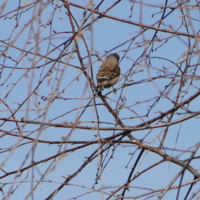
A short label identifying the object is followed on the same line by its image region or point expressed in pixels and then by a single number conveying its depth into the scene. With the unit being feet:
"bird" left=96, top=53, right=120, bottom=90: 35.57
